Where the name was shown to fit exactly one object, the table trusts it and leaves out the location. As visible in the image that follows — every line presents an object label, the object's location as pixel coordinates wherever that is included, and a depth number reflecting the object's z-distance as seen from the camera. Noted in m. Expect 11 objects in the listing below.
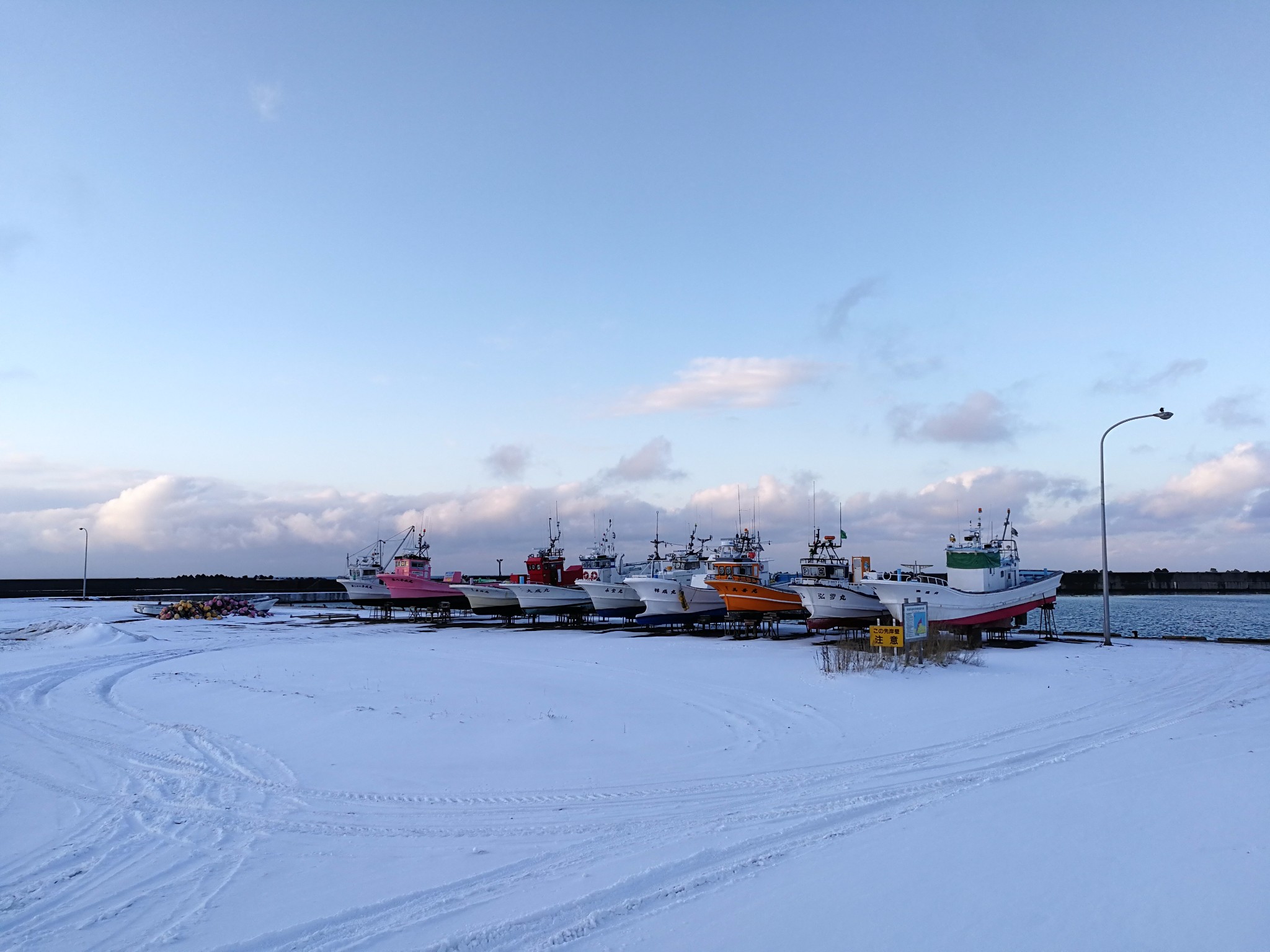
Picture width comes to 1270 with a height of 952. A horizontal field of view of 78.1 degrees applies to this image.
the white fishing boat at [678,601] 47.19
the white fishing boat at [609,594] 52.97
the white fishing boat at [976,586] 34.99
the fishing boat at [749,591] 43.16
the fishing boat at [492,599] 59.34
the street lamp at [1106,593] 30.17
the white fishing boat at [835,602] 37.56
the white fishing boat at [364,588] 68.38
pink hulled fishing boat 63.69
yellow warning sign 23.52
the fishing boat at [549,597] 56.50
